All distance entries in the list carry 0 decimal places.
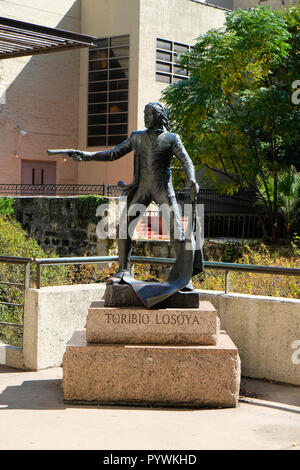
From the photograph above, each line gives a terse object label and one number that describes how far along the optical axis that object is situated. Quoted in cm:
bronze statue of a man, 632
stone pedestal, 613
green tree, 2133
